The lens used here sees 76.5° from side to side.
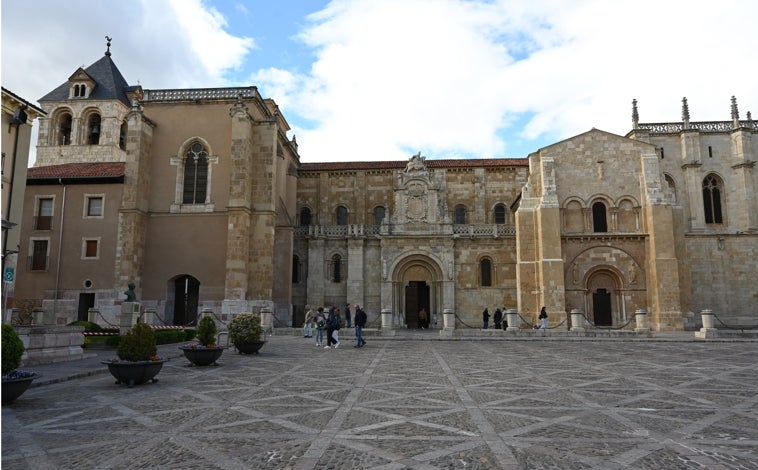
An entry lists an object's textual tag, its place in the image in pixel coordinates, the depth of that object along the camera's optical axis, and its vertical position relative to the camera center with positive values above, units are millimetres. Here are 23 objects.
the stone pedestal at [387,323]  24203 -1515
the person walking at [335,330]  18255 -1396
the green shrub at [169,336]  19023 -1739
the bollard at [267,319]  25359 -1353
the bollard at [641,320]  24234 -1363
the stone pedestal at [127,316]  18062 -840
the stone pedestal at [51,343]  12273 -1347
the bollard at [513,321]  24312 -1406
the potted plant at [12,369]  7602 -1219
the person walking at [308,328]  23492 -1681
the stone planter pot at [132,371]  9523 -1535
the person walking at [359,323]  18625 -1152
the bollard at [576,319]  24730 -1350
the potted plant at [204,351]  12758 -1517
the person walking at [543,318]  25520 -1387
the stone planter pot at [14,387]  7555 -1483
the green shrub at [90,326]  19670 -1368
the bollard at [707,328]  22234 -1643
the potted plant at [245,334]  15414 -1290
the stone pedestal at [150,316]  25688 -1226
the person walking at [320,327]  18828 -1330
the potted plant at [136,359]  9570 -1336
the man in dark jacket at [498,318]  28672 -1497
